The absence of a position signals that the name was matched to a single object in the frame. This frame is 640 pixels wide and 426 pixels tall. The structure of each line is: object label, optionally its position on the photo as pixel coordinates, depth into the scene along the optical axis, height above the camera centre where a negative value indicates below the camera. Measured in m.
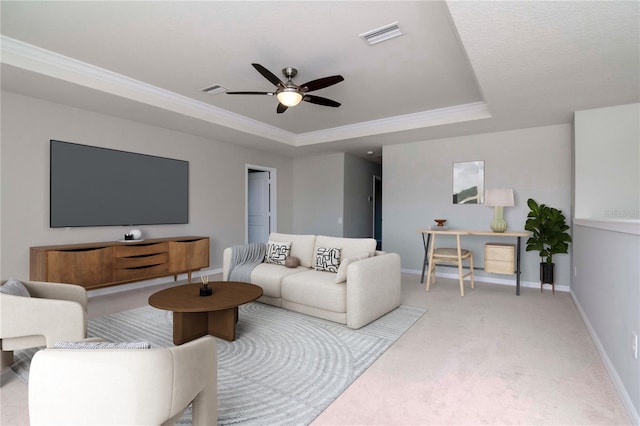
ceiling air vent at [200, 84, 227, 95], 3.98 +1.53
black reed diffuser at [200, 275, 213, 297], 2.97 -0.71
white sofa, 3.16 -0.76
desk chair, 4.45 -0.60
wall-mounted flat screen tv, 4.07 +0.34
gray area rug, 1.92 -1.13
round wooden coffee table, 2.66 -0.76
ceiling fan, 2.90 +1.18
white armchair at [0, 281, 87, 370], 2.02 -0.70
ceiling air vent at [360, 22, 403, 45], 2.73 +1.55
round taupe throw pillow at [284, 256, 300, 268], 4.11 -0.63
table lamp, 4.65 +0.17
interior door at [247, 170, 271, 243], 7.32 +0.14
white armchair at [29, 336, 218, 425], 1.16 -0.63
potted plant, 4.53 -0.29
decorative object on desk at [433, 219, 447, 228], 5.27 -0.13
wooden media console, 3.64 -0.62
